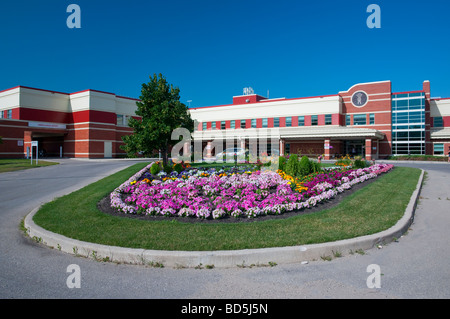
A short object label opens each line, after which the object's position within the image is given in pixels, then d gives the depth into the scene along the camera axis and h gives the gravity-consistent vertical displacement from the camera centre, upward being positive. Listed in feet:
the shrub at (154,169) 47.74 -1.21
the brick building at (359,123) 138.41 +18.18
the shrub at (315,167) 47.98 -0.85
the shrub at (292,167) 45.60 -0.81
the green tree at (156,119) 50.72 +7.01
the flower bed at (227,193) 25.49 -3.20
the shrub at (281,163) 48.84 -0.25
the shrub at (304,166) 45.39 -0.74
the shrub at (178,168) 50.75 -1.11
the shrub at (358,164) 56.44 -0.44
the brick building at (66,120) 129.90 +17.97
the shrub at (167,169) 49.43 -1.24
